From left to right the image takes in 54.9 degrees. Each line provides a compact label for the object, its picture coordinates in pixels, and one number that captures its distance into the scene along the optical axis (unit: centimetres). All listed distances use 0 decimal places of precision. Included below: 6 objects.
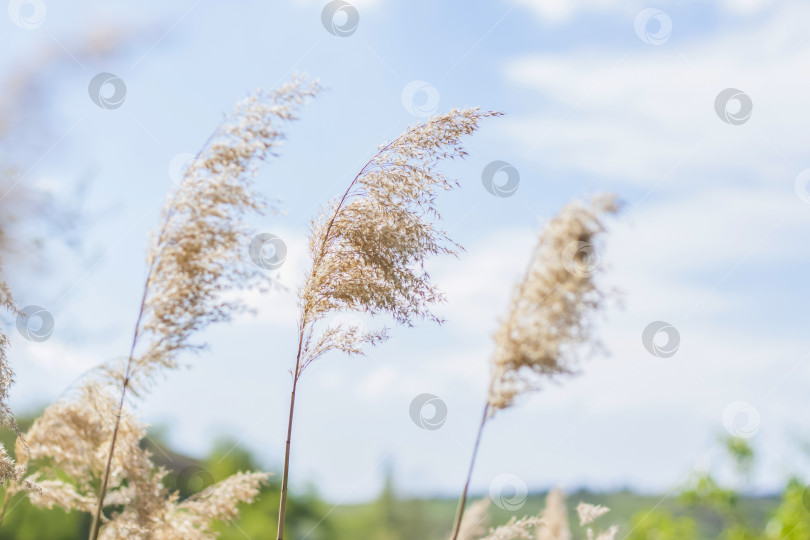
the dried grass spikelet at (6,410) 276
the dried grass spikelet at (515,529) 307
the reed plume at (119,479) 323
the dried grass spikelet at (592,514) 323
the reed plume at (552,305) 294
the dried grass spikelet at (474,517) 434
